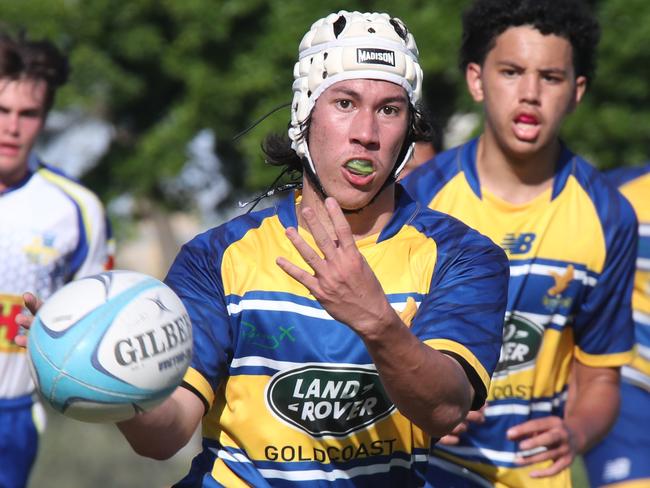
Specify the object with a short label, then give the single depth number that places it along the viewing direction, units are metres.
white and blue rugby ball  7.21
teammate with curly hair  11.19
